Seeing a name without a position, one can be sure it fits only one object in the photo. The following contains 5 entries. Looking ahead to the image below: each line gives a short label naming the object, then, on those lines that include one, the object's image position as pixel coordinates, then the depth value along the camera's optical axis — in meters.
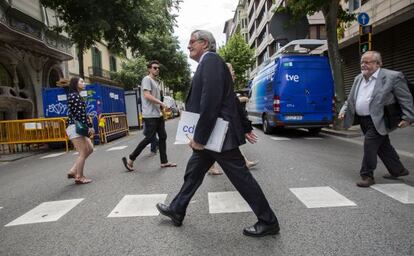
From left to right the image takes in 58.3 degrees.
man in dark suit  3.15
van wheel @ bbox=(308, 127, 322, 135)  13.30
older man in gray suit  4.87
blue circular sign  10.10
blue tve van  11.91
